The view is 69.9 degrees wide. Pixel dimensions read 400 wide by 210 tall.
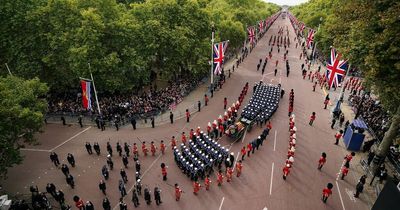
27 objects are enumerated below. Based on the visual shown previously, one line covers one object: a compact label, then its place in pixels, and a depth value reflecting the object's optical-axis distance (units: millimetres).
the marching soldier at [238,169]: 18341
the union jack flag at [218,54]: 28484
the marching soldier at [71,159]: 19359
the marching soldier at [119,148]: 20438
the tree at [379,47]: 15805
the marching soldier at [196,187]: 16891
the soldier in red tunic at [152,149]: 20569
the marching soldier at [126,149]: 20183
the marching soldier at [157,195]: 15953
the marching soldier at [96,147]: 20673
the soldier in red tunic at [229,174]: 17880
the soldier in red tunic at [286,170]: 18109
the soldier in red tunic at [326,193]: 16156
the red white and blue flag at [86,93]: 22422
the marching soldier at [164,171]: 17762
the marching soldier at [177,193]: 16266
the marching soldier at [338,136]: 22269
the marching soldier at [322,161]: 18812
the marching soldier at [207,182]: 17150
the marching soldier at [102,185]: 16795
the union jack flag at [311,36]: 40734
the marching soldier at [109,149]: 20234
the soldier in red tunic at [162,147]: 20742
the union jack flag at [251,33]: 40847
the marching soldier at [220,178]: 17531
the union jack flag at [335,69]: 23344
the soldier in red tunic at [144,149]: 20409
